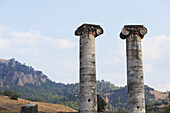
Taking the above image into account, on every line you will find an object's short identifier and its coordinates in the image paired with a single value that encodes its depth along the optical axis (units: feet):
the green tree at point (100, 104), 167.73
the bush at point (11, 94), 297.53
